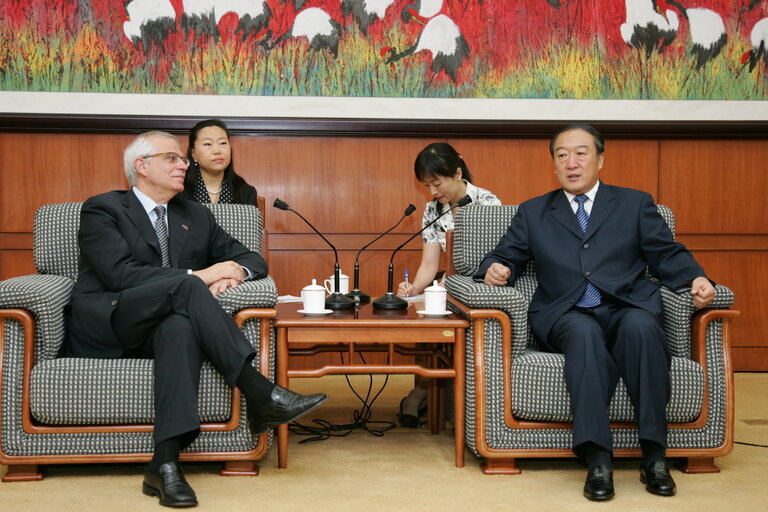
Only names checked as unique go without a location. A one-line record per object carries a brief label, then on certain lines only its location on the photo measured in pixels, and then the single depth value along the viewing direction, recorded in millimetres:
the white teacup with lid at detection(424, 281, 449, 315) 2564
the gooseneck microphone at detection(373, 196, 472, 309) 2666
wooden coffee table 2438
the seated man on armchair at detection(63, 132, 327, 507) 2217
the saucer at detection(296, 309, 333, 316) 2573
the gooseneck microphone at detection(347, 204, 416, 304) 2862
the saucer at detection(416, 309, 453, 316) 2572
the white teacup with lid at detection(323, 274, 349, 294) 2838
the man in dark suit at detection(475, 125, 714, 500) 2260
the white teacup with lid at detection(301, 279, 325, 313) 2572
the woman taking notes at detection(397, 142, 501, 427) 3334
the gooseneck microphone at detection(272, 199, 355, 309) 2682
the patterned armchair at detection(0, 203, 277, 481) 2295
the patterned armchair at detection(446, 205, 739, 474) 2393
